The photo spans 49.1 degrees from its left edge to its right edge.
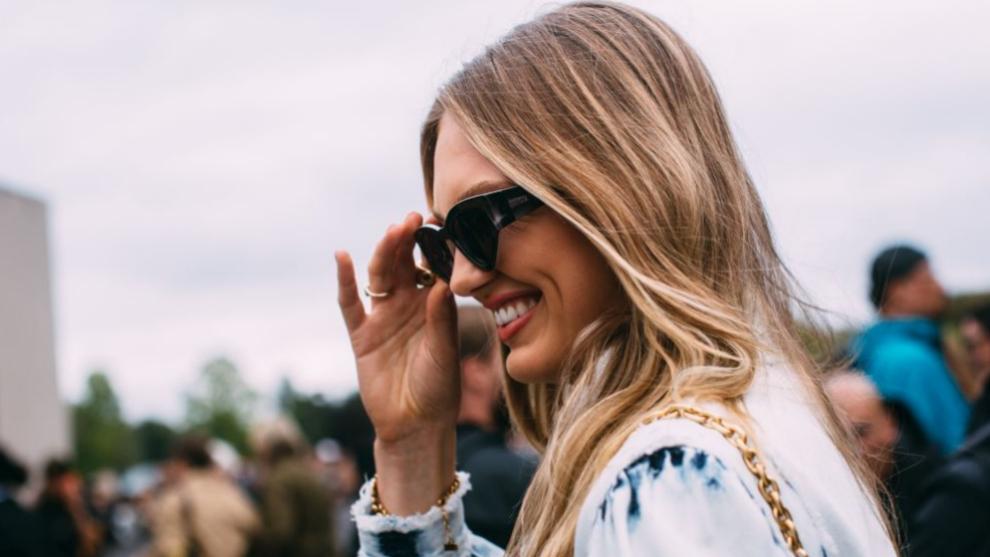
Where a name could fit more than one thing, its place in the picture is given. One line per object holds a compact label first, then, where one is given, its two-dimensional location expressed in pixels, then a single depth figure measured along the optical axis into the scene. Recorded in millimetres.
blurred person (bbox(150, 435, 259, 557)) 6824
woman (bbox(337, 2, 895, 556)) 1188
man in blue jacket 4629
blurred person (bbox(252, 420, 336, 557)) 6930
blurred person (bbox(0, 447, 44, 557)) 6039
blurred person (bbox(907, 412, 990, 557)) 3162
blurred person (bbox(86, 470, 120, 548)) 17578
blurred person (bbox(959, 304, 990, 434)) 3479
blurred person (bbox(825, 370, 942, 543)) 3873
